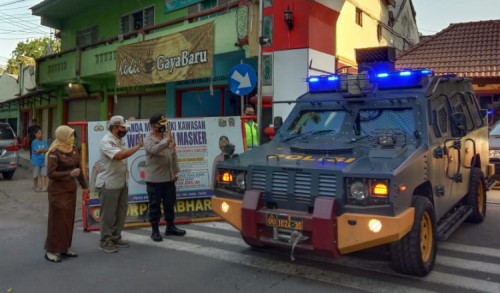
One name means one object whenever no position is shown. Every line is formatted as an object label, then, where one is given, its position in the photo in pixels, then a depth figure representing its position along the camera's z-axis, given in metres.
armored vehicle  4.07
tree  46.59
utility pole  8.70
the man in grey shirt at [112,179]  5.51
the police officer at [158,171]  5.98
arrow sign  8.92
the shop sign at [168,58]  12.13
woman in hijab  5.26
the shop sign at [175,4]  15.11
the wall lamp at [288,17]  11.05
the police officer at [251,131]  8.12
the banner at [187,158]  6.96
